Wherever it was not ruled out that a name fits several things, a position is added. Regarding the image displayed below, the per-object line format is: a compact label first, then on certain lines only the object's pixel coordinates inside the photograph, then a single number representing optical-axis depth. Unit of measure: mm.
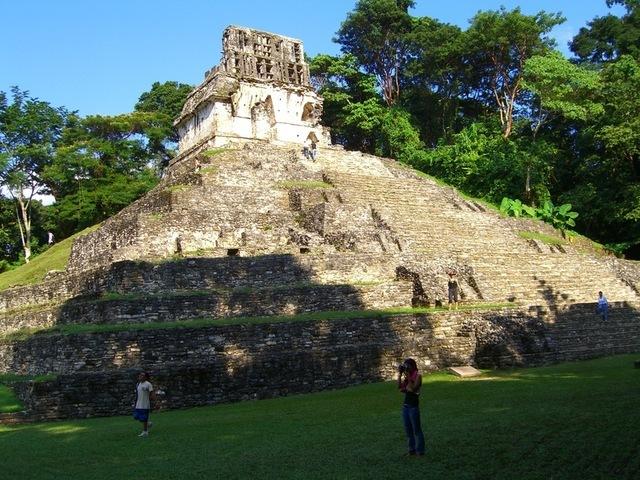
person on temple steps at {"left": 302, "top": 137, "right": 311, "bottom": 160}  29523
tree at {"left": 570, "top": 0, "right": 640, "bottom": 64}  39375
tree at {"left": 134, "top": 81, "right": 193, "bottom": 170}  42519
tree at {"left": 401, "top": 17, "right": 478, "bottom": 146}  40875
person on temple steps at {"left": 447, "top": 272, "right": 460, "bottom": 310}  17719
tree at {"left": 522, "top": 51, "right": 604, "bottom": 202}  32844
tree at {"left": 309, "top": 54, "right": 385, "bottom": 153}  42031
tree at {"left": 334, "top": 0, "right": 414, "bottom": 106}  42781
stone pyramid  13266
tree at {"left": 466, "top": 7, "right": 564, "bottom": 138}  36688
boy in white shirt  9906
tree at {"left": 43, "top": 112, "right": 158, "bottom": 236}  35812
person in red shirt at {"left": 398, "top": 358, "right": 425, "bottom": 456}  7219
